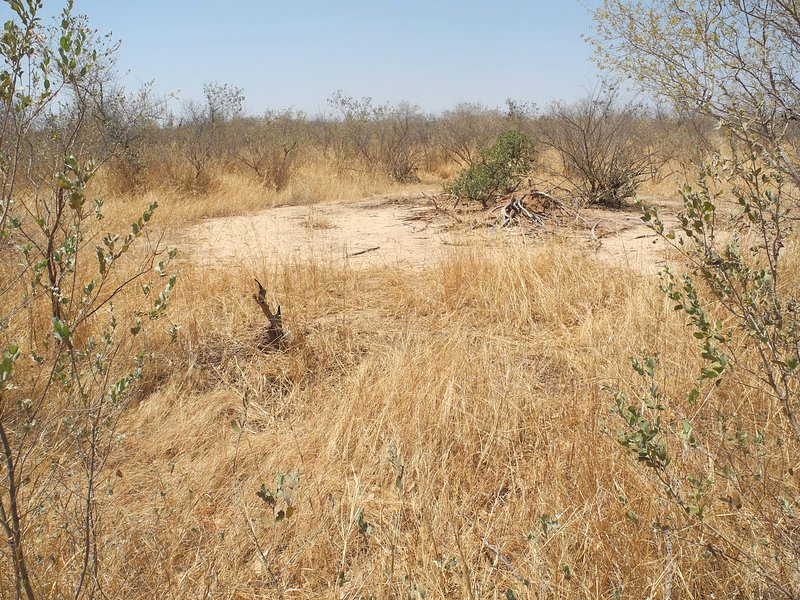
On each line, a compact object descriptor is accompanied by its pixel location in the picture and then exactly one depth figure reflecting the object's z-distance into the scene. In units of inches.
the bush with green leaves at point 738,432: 49.6
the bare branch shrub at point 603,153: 290.0
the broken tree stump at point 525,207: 242.2
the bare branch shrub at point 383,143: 437.4
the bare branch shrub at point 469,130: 488.1
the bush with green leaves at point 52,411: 52.2
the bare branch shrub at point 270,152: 388.2
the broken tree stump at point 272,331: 125.6
